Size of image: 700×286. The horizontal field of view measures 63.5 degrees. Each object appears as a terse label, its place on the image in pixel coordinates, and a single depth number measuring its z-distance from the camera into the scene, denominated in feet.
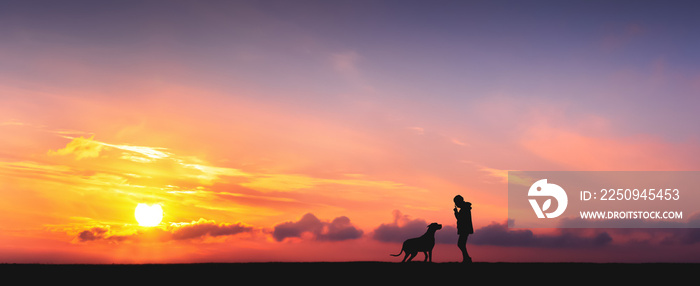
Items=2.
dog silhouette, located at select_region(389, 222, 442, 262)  71.92
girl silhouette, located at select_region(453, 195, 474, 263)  69.82
